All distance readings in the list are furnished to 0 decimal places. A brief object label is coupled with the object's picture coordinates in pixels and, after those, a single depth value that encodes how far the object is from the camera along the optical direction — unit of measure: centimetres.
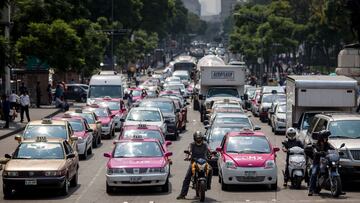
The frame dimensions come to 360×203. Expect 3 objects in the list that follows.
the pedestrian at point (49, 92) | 6519
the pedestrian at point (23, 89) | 5198
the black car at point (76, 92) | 7394
